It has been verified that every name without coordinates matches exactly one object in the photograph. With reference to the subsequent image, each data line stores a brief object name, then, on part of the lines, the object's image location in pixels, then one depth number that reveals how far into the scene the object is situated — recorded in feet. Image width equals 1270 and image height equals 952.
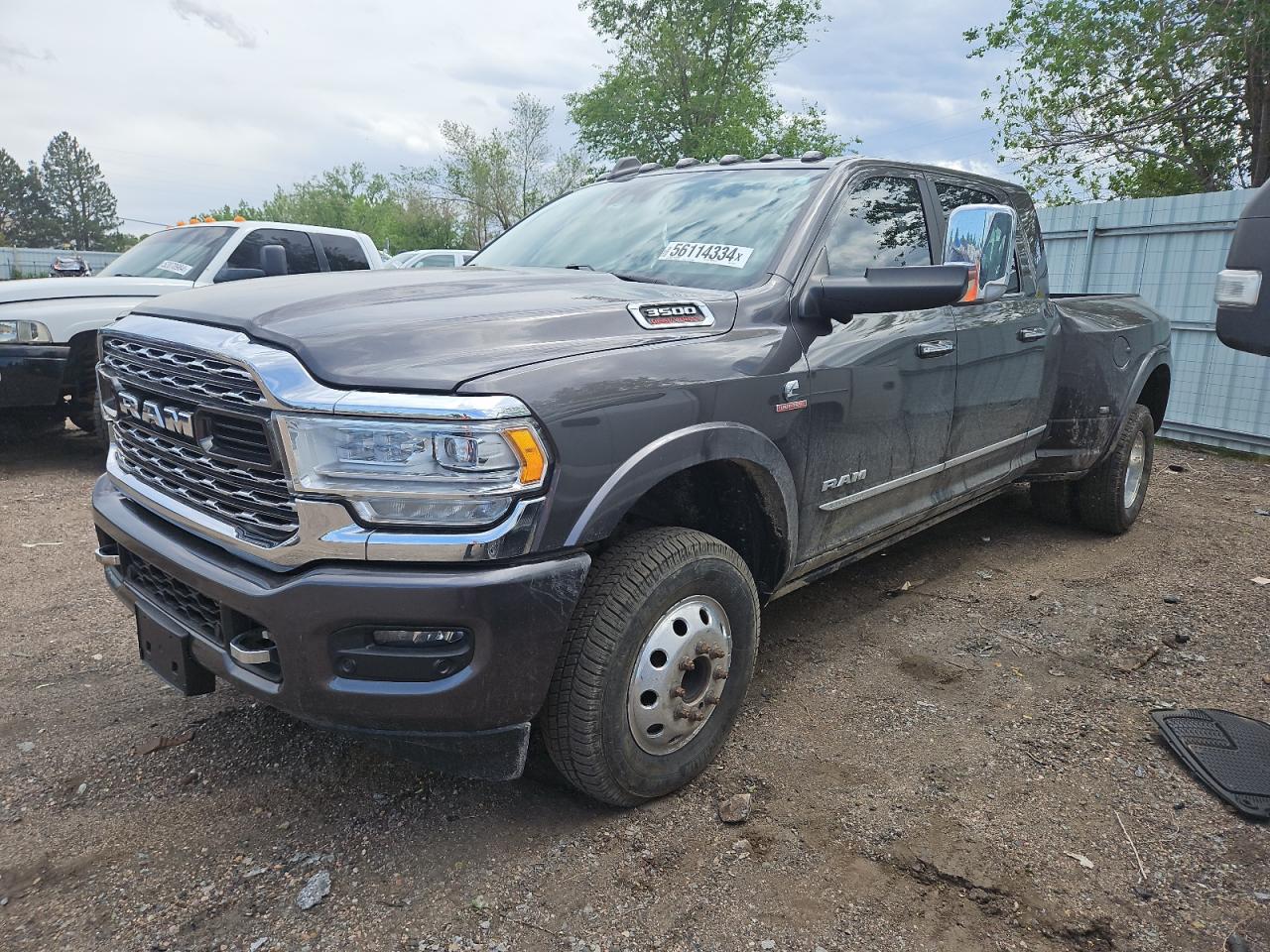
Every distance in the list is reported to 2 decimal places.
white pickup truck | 19.47
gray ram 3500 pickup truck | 6.28
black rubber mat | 8.45
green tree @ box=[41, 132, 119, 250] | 263.90
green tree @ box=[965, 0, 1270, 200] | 48.85
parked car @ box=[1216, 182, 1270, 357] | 6.83
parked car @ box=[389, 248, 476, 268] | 52.65
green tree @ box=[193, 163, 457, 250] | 160.35
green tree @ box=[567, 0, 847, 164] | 99.25
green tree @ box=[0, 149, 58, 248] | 249.75
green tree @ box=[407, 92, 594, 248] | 142.20
